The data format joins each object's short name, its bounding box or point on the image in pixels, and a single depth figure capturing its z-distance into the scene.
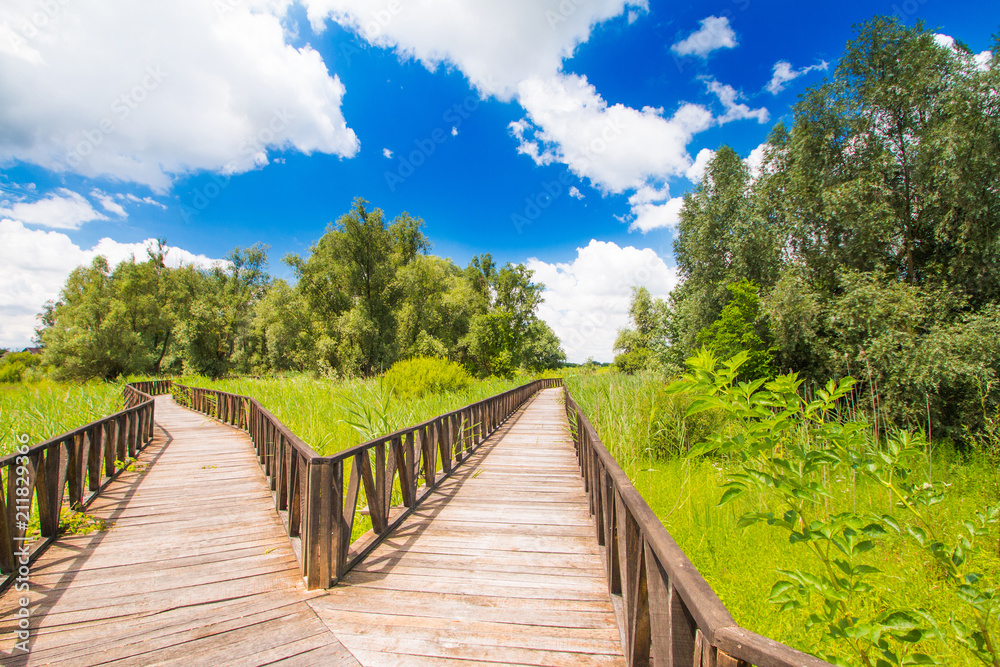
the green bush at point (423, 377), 11.84
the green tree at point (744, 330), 16.28
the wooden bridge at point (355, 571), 2.23
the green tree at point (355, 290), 25.06
